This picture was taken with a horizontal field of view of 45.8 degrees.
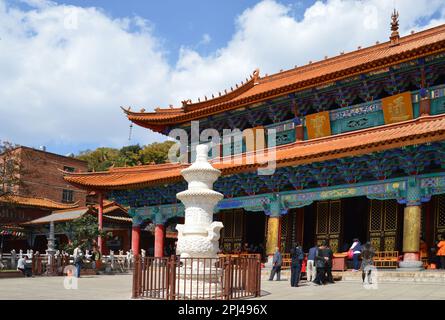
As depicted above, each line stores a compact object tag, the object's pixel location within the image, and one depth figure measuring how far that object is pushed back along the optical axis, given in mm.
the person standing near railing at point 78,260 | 19122
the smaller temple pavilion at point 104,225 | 33844
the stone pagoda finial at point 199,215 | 10852
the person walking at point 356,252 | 16744
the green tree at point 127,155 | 58469
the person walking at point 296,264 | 13828
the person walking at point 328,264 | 14203
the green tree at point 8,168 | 23450
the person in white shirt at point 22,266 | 19389
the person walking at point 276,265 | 16188
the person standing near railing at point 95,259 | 22103
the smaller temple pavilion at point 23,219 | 36969
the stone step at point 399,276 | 14336
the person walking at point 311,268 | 15117
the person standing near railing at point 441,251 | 15328
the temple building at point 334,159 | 16156
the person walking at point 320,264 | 14203
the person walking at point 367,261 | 14289
